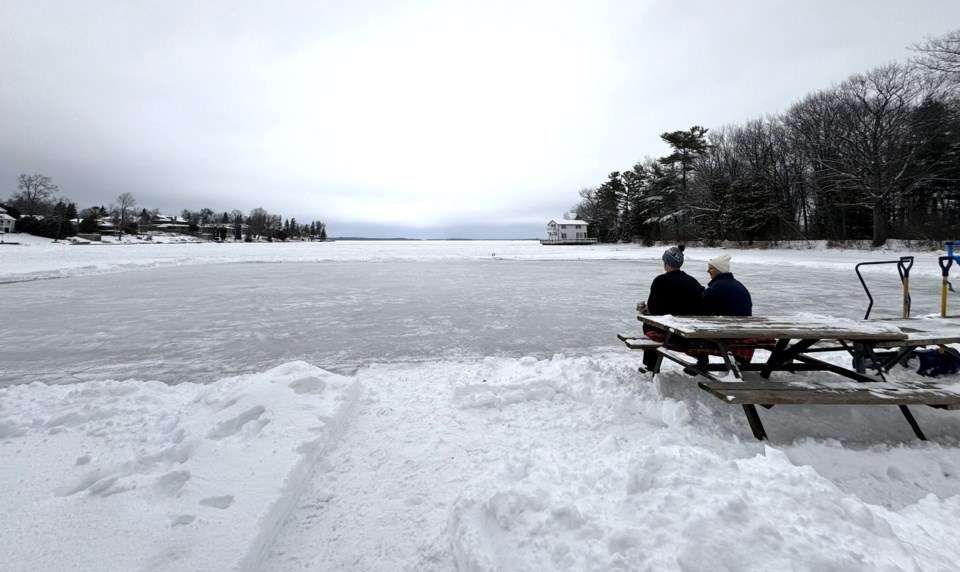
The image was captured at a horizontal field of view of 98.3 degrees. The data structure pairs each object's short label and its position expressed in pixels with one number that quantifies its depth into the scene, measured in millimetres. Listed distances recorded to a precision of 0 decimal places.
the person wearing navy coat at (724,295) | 4379
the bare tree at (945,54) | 23547
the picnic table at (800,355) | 2824
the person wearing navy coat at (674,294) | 4418
